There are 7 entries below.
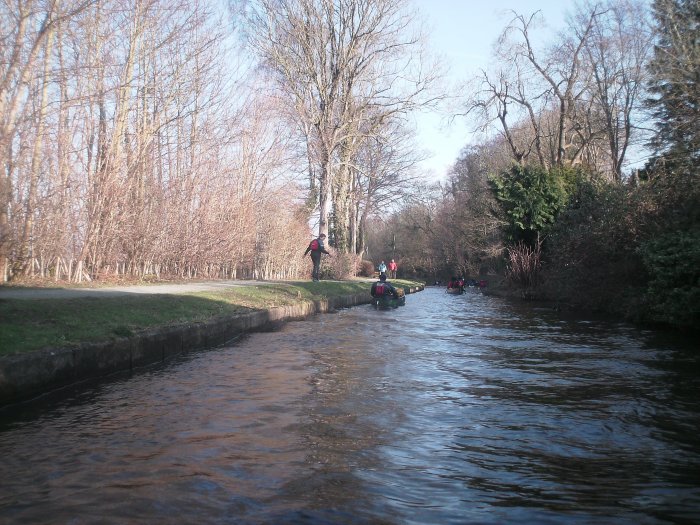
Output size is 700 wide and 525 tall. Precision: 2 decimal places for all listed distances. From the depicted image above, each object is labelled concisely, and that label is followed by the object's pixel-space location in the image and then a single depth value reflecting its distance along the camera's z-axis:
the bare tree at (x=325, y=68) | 27.56
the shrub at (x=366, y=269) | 43.78
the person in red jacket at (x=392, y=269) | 50.39
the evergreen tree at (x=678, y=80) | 16.23
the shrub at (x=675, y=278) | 11.66
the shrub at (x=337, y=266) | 28.62
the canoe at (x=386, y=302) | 19.66
